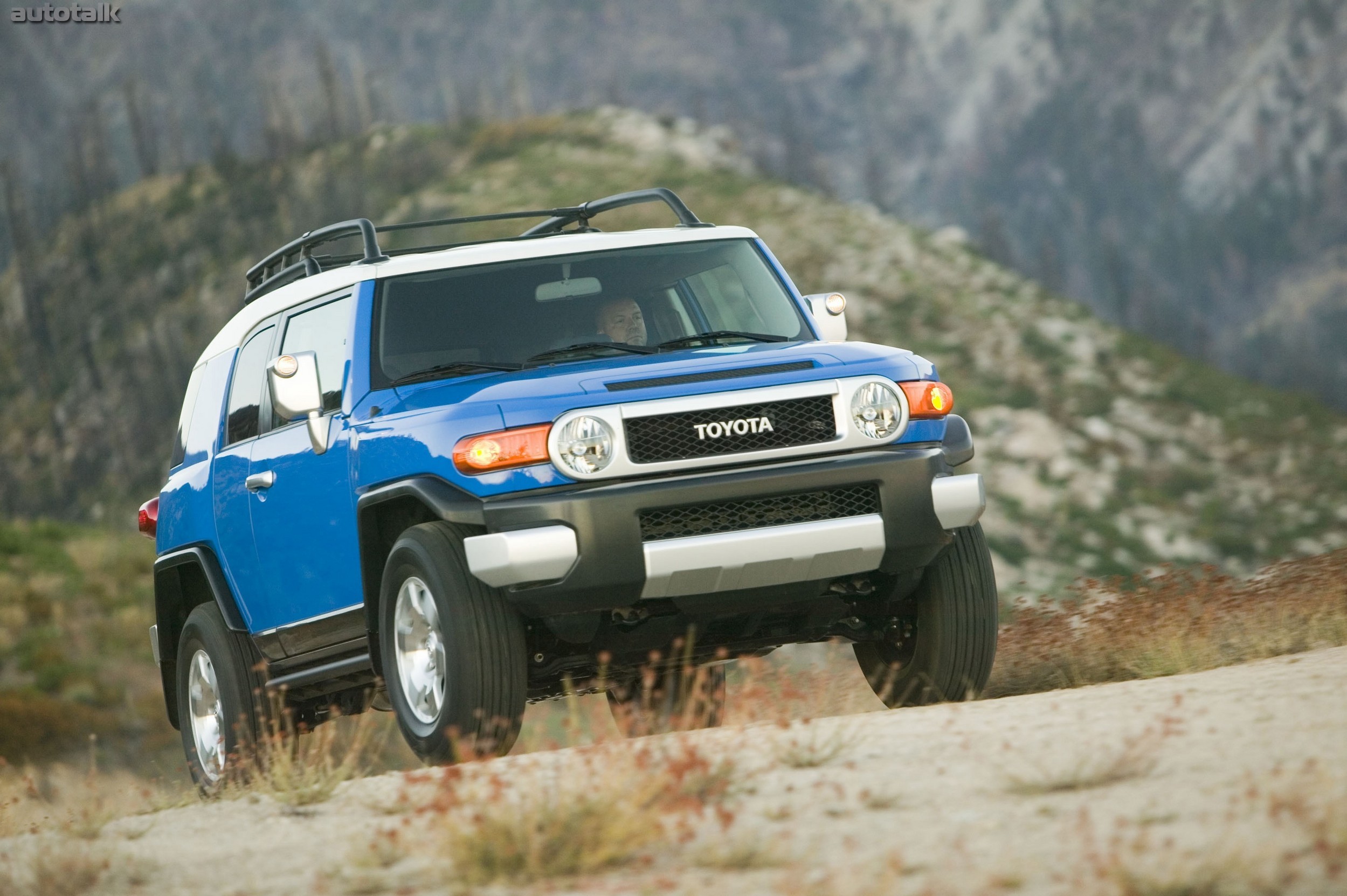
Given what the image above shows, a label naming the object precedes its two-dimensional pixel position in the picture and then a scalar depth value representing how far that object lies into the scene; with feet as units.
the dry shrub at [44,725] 194.18
